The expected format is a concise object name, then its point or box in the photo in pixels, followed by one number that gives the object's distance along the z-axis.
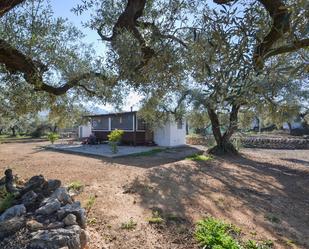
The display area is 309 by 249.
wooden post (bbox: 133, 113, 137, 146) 15.39
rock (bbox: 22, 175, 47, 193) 4.55
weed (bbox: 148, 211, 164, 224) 4.03
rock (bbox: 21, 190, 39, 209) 4.02
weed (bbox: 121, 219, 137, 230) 3.82
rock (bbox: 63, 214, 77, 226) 3.41
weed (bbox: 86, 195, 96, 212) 4.46
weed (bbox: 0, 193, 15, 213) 4.04
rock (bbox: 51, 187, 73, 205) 4.07
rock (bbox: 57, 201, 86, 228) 3.56
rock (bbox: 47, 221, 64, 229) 3.31
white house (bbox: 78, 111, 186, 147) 15.10
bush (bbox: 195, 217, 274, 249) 3.21
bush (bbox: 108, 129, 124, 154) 11.58
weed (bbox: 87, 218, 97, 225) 3.94
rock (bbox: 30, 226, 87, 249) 2.93
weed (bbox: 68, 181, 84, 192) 5.40
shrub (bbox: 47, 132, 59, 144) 15.95
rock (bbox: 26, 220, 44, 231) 3.29
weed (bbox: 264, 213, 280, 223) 4.57
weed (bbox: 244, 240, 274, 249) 3.34
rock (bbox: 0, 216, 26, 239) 3.29
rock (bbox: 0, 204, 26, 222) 3.59
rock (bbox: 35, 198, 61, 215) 3.66
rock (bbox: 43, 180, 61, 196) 4.46
